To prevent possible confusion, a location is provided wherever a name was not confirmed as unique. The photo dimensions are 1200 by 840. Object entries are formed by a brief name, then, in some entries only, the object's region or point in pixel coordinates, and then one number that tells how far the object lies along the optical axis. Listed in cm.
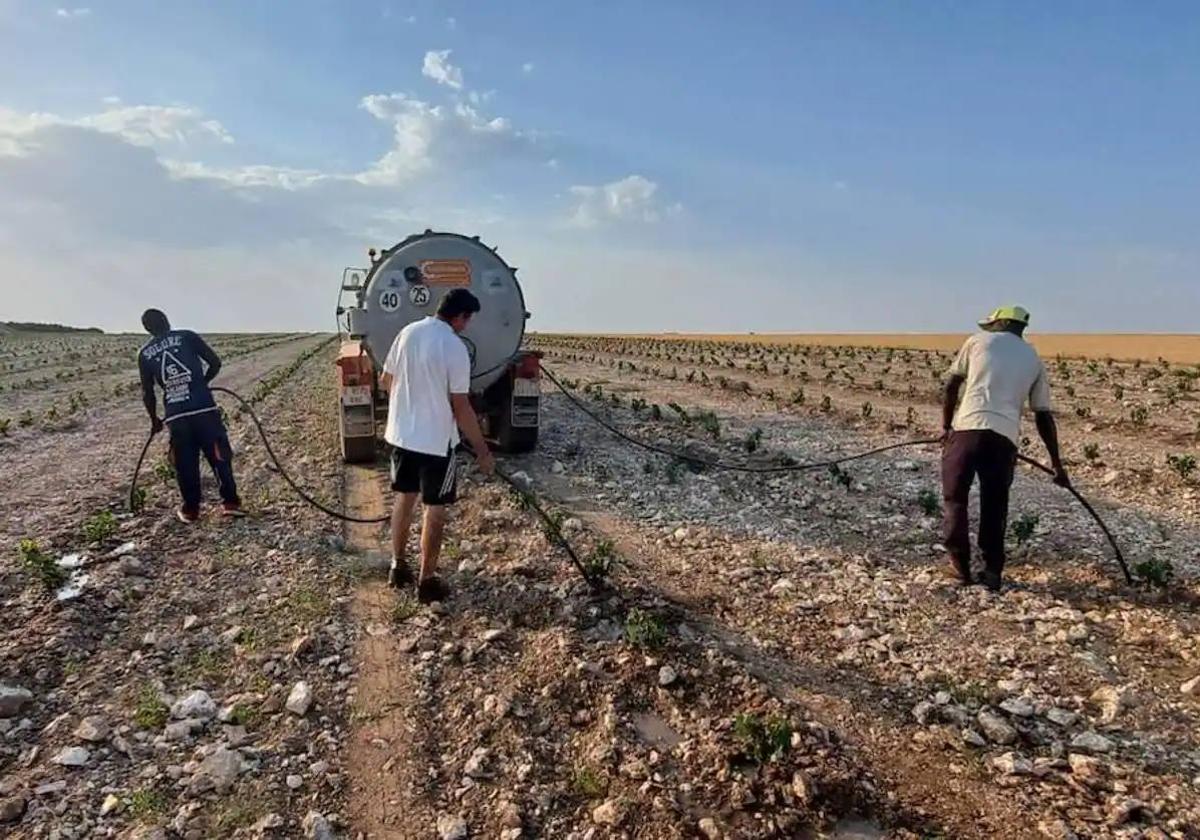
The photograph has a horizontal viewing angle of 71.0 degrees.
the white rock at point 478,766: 404
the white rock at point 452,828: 361
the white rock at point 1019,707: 457
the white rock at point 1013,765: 404
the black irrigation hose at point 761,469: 635
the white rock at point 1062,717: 451
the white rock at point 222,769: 393
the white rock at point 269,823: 363
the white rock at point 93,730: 425
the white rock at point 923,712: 451
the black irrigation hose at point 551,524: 625
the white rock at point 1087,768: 397
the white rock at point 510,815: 368
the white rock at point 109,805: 373
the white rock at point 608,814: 368
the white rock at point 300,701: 455
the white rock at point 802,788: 374
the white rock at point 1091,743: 426
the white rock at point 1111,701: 458
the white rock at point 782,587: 628
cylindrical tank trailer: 991
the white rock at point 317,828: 360
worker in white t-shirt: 587
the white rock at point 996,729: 434
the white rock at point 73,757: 405
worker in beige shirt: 637
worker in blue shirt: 789
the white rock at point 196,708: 452
